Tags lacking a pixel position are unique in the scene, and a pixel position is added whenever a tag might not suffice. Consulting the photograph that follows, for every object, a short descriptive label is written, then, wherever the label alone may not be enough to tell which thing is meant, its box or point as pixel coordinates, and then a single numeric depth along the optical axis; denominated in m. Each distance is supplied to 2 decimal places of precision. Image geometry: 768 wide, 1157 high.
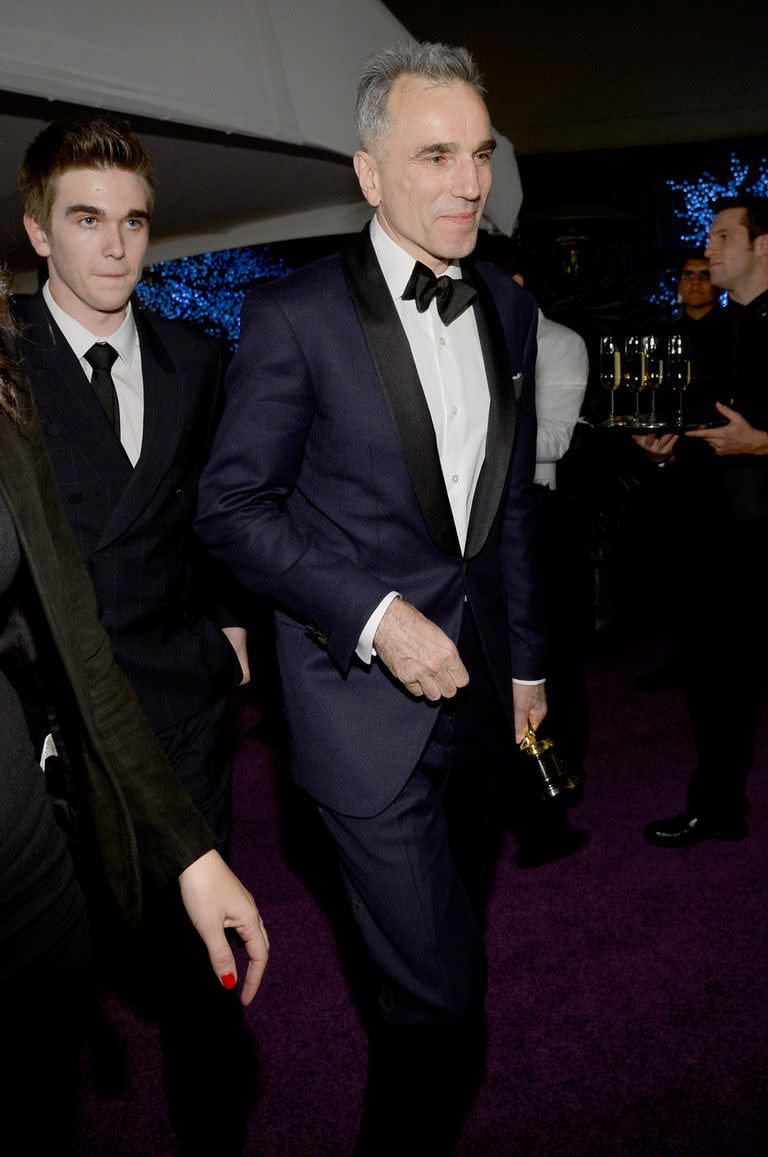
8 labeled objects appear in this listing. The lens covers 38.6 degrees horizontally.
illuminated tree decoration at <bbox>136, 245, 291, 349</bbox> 15.07
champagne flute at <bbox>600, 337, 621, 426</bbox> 4.07
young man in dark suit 2.12
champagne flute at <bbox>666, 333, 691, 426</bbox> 3.78
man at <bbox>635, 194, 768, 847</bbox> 3.69
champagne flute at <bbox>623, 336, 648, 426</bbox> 3.93
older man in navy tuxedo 1.91
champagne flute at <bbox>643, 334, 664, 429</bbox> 3.87
